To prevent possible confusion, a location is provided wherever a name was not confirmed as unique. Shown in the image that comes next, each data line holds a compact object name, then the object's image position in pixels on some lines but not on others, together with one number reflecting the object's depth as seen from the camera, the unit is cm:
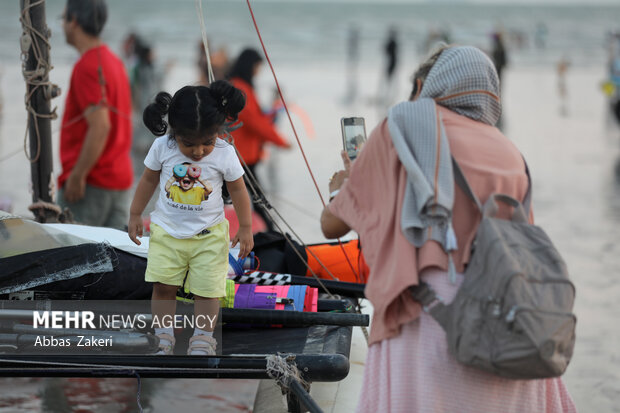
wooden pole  810
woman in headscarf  441
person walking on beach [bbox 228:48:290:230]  1272
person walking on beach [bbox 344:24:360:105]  3828
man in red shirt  904
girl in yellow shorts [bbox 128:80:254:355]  559
